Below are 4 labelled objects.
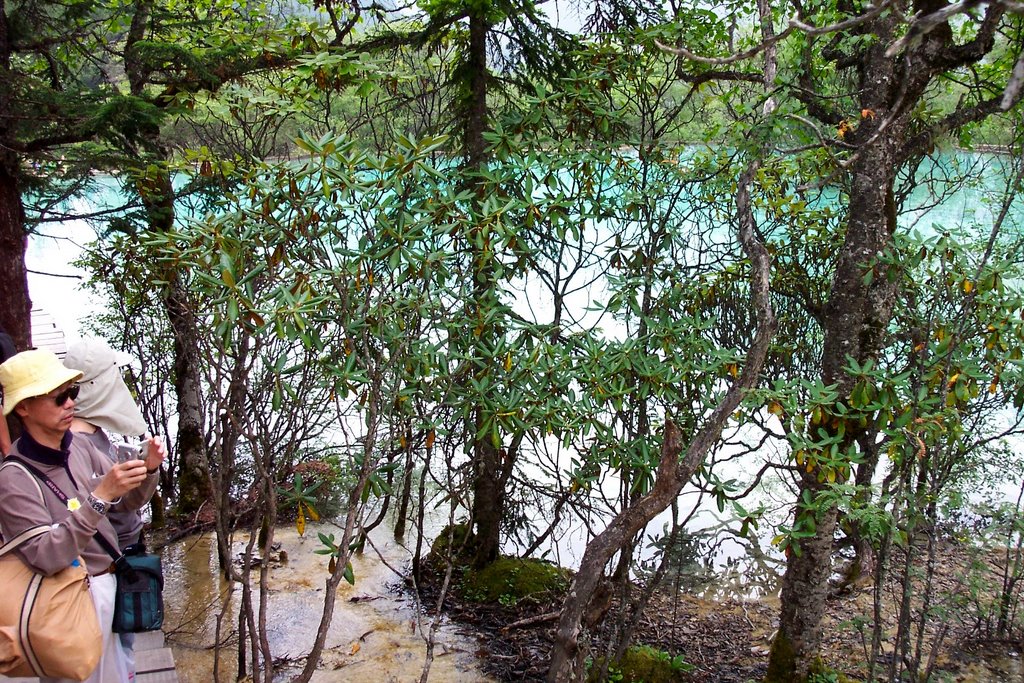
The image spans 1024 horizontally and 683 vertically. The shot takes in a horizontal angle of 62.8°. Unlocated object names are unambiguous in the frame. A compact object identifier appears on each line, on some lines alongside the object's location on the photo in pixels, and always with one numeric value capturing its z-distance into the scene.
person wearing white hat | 2.78
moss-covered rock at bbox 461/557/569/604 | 5.79
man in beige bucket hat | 2.35
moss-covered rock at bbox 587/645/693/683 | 4.62
